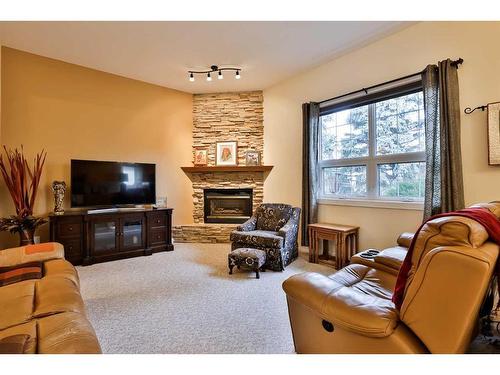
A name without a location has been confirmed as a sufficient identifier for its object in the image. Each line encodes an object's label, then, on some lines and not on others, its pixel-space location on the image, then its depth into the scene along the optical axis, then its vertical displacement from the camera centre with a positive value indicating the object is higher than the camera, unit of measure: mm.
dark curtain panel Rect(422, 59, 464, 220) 2697 +451
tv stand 3766 -622
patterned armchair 3625 -634
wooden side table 3596 -742
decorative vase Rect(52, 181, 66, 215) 3865 -48
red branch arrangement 3459 +168
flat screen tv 4004 +120
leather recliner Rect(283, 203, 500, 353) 1003 -522
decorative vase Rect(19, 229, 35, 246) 3406 -552
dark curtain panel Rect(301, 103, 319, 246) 4230 +321
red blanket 1146 -199
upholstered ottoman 3309 -846
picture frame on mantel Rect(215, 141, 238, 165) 5398 +704
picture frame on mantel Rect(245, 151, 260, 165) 5292 +589
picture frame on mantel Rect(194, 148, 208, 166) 5512 +647
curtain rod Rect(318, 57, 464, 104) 2738 +1268
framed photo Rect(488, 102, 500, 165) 2488 +466
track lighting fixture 4309 +1878
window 3256 +500
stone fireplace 5293 +315
